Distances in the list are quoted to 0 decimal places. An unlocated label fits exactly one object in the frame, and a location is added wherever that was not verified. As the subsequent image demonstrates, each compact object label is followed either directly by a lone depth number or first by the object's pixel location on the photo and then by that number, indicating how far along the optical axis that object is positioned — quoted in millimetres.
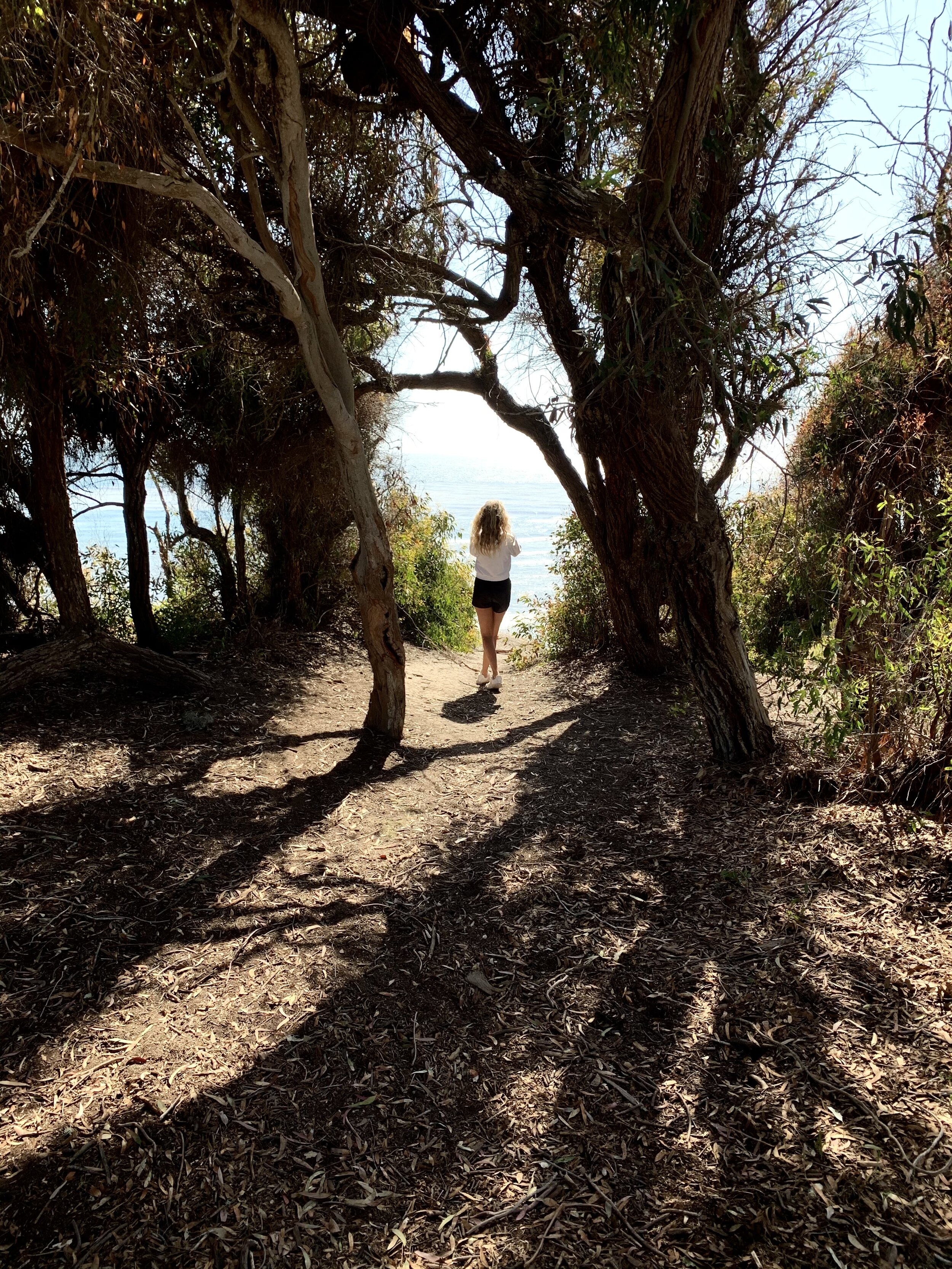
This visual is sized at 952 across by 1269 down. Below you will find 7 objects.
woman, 8375
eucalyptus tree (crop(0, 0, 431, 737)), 3771
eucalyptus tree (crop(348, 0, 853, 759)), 4336
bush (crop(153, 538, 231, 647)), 8602
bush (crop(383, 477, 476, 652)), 10961
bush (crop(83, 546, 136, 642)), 8641
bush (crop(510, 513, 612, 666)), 9078
